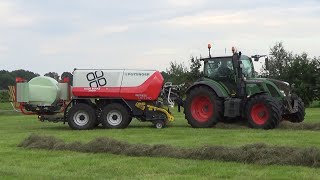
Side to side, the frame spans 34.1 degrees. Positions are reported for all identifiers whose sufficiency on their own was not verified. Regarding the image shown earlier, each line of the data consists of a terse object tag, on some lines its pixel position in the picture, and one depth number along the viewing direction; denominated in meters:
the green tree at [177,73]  50.45
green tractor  15.81
